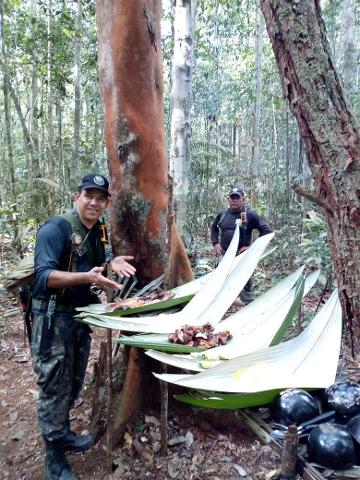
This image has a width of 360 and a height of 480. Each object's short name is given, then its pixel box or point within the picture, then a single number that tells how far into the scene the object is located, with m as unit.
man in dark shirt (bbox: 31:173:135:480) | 2.83
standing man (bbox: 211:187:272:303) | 6.05
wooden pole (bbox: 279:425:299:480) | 1.75
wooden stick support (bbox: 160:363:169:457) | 2.69
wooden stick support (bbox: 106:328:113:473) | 2.61
